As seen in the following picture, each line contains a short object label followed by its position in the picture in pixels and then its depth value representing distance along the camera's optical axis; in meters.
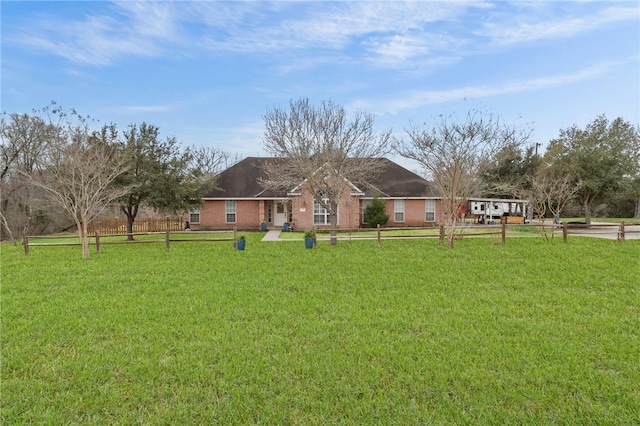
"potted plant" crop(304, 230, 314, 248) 14.50
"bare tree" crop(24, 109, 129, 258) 13.03
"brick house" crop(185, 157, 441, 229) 23.22
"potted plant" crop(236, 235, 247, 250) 13.95
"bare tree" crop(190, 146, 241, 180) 36.19
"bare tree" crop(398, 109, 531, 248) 14.25
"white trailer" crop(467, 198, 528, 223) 34.26
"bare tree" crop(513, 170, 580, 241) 22.05
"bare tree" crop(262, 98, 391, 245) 18.00
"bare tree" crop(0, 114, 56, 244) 24.81
